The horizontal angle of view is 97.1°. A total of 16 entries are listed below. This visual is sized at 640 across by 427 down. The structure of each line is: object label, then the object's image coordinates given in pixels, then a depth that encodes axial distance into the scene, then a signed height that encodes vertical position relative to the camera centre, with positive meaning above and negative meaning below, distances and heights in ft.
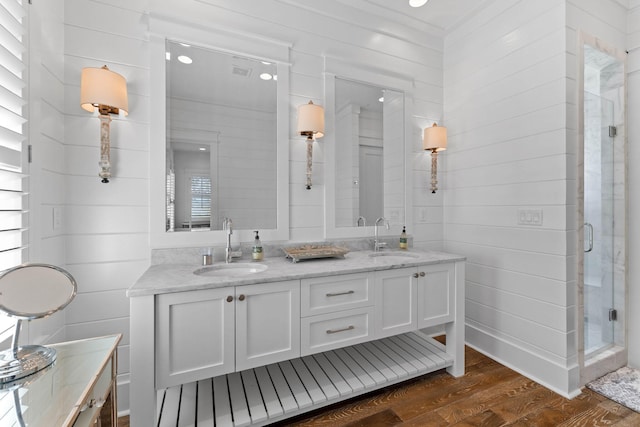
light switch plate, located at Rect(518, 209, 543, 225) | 6.53 -0.09
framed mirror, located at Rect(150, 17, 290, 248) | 5.92 +1.74
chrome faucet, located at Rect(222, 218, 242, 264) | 6.11 -0.75
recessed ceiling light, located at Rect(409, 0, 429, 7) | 7.52 +5.64
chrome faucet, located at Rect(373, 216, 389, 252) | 7.74 -0.73
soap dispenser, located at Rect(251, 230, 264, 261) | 6.28 -0.89
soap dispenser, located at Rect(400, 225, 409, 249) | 7.97 -0.83
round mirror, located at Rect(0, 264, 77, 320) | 2.73 -0.78
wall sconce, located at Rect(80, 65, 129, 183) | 5.02 +2.09
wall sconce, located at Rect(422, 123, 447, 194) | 8.30 +2.19
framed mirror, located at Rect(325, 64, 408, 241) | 7.53 +1.63
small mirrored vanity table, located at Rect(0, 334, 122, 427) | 2.22 -1.58
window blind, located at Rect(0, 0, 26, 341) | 3.52 +1.03
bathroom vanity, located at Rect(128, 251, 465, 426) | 4.34 -2.15
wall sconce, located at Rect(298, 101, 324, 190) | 6.80 +2.27
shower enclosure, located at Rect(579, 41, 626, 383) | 6.77 +0.15
